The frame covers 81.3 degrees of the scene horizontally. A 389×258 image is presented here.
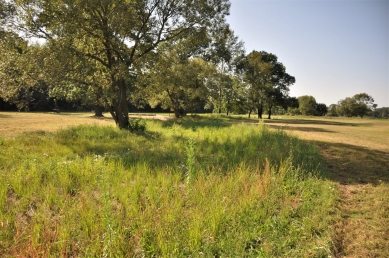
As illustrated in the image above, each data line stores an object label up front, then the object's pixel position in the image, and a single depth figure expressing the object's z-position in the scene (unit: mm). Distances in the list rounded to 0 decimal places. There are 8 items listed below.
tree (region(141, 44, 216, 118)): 27172
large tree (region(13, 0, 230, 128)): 11977
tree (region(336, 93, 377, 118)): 87938
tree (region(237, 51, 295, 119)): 42806
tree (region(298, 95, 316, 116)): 95706
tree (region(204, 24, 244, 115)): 37625
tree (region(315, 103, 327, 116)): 102794
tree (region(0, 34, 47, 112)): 11820
